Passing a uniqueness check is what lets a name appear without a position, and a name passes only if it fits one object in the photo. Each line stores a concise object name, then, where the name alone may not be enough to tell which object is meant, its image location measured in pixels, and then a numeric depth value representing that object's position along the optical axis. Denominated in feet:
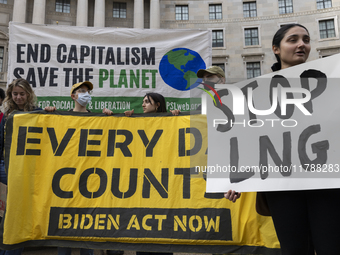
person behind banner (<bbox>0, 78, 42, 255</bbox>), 10.59
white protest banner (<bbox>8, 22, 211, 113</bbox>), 17.83
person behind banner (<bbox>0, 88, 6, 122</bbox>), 12.51
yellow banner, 9.23
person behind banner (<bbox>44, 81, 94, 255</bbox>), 13.11
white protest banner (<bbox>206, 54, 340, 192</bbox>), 5.71
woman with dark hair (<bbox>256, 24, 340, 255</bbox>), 4.93
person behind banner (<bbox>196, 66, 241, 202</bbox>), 11.65
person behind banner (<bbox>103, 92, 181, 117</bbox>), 11.71
